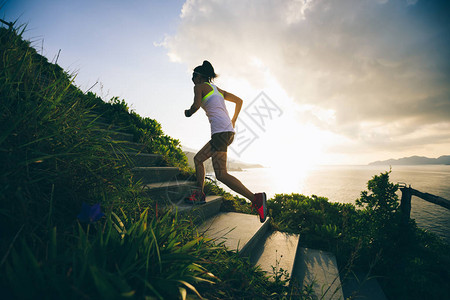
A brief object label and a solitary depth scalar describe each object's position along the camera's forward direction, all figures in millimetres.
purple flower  908
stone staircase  2129
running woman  2607
